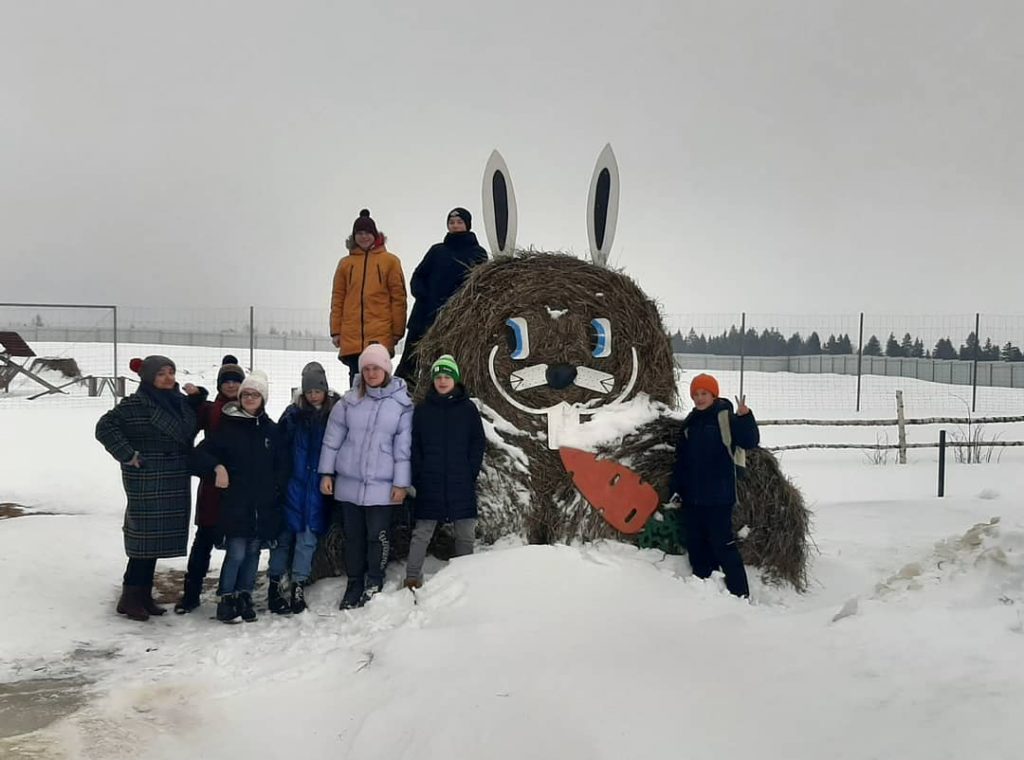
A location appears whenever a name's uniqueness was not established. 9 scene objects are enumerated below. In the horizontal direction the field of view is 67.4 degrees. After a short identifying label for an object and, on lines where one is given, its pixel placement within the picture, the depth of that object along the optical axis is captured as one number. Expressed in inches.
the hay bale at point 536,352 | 185.8
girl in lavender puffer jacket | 169.3
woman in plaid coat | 170.6
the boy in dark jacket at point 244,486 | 169.2
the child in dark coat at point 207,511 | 174.9
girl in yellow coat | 205.3
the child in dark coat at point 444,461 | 171.2
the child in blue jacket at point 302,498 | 175.0
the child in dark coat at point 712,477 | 175.3
